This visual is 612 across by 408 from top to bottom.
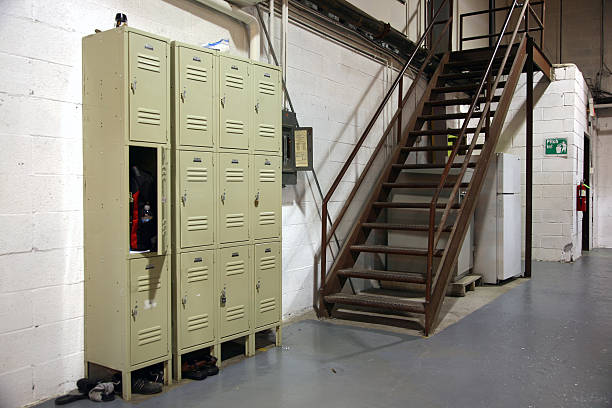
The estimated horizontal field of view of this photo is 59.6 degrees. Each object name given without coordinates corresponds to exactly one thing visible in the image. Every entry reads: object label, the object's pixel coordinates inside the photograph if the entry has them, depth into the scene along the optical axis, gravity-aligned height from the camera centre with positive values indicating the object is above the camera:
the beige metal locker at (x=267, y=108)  3.96 +0.67
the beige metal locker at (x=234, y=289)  3.69 -0.67
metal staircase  4.76 -0.04
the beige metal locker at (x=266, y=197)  3.96 -0.01
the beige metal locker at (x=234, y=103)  3.67 +0.65
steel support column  7.10 +0.51
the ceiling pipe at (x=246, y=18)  4.07 +1.44
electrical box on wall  4.77 +0.43
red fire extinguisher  8.61 -0.04
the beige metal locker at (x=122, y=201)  3.07 -0.03
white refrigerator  6.49 -0.35
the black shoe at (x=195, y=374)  3.40 -1.15
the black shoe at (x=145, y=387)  3.15 -1.13
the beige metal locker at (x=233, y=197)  3.68 -0.01
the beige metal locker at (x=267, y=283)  3.99 -0.67
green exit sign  8.43 +0.78
